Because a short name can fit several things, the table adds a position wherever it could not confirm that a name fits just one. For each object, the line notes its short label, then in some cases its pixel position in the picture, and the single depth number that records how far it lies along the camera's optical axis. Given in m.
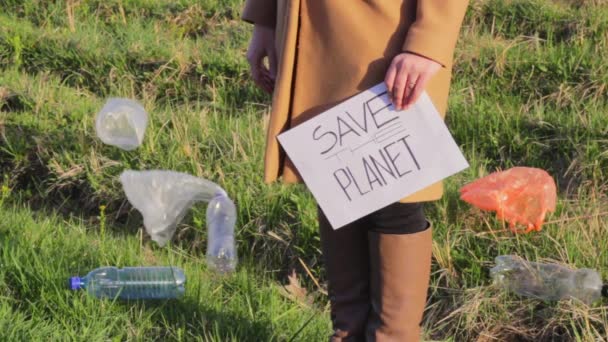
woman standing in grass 2.31
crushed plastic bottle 3.15
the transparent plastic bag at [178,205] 3.66
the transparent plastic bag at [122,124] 4.41
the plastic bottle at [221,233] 3.63
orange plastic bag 3.51
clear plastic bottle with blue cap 3.16
